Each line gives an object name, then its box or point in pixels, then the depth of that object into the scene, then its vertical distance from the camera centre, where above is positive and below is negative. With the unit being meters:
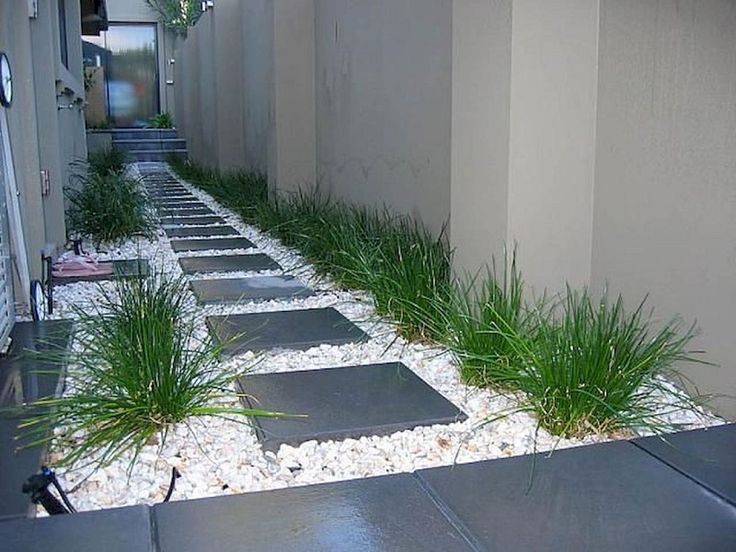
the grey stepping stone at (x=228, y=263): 5.25 -0.85
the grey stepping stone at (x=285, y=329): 3.52 -0.87
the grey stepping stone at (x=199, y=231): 6.75 -0.83
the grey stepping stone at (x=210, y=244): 6.08 -0.84
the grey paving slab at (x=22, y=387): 2.06 -0.84
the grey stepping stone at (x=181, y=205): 8.73 -0.80
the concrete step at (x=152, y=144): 17.06 -0.34
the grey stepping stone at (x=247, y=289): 4.42 -0.86
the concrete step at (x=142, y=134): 17.45 -0.14
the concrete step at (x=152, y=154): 16.58 -0.53
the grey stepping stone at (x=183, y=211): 8.03 -0.81
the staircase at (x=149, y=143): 16.80 -0.32
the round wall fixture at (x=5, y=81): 3.62 +0.20
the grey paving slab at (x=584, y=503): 1.81 -0.86
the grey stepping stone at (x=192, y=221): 7.39 -0.82
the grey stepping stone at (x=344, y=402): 2.56 -0.89
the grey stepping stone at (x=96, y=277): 4.86 -0.85
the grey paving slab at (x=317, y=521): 1.79 -0.86
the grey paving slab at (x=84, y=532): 1.76 -0.85
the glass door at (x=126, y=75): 19.17 +1.17
